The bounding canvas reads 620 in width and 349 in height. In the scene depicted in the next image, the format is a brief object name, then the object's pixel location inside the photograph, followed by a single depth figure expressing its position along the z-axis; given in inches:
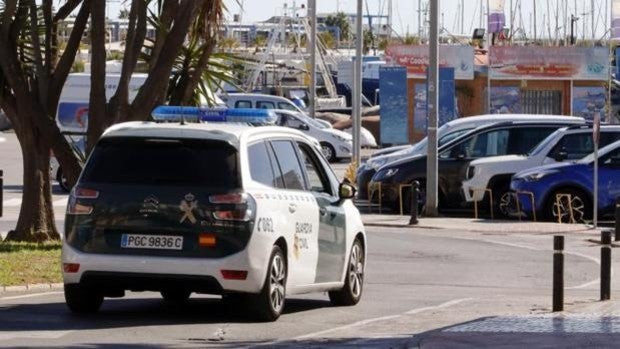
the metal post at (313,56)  1913.1
